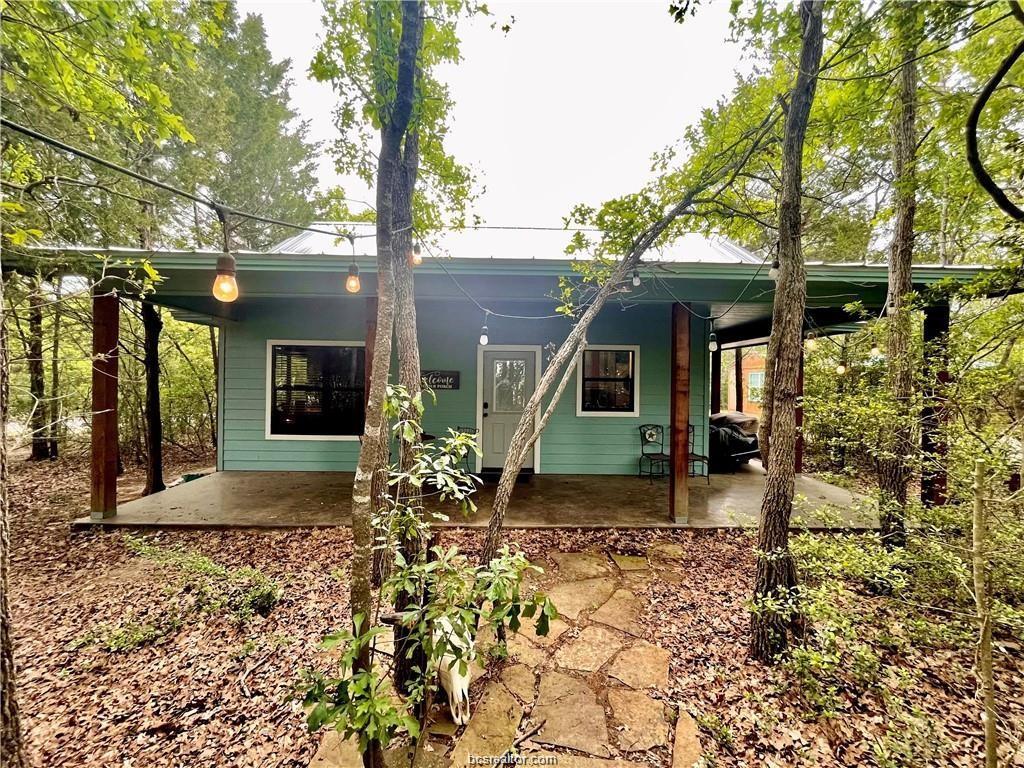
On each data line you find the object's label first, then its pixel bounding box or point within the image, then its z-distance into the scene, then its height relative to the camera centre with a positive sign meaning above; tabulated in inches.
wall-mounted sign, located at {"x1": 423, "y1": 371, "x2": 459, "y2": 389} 235.5 +4.6
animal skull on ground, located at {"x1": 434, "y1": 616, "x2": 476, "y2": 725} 71.2 -56.8
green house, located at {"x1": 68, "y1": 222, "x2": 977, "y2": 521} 233.8 +5.5
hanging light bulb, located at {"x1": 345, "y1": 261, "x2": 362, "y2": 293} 124.7 +34.6
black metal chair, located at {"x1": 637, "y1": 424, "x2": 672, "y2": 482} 235.1 -37.8
